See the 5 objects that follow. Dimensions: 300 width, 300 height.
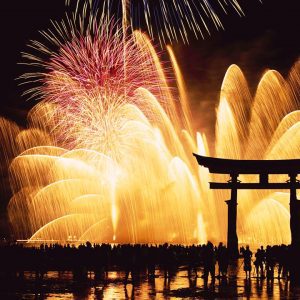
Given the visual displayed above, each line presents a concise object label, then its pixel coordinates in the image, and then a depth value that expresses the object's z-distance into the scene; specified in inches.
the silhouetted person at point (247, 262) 838.5
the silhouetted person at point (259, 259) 885.8
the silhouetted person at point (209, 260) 748.6
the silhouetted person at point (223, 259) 842.2
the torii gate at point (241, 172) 1198.3
